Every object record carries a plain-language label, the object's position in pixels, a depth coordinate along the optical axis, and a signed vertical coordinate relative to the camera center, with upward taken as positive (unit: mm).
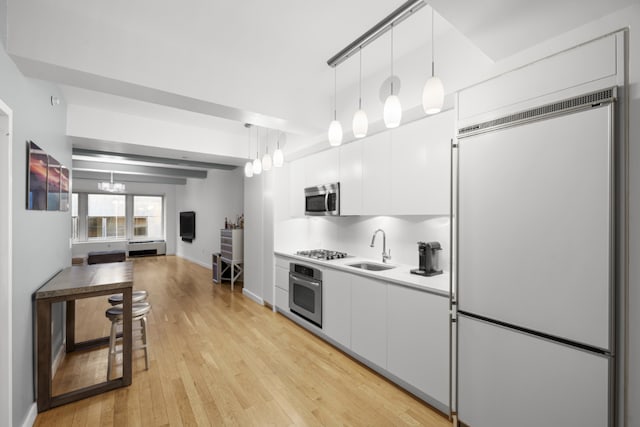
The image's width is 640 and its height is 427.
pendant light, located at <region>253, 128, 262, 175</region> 3348 +561
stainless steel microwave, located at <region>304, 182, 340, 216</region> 3430 +184
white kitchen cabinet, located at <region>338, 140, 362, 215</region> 3152 +411
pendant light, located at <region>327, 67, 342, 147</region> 1996 +566
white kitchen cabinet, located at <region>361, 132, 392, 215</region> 2812 +411
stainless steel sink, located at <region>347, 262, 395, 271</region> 3186 -587
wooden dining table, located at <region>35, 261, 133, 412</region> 2111 -723
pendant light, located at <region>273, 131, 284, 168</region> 2876 +569
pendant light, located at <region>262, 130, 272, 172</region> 3127 +562
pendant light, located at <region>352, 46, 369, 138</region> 1823 +584
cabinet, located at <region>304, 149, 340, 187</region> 3521 +607
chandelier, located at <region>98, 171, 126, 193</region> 7922 +748
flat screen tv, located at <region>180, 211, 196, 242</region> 9234 -405
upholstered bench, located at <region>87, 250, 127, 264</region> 7852 -1204
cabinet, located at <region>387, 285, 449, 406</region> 2051 -967
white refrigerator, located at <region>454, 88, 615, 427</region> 1322 -275
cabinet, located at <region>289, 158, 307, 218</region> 4176 +411
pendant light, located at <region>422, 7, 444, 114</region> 1478 +626
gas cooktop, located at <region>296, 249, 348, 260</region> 3636 -533
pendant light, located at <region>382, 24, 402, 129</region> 1628 +595
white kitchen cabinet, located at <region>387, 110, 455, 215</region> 2323 +426
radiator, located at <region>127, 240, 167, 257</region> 9984 -1226
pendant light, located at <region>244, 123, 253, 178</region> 3619 +565
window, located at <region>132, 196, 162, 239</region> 10516 -139
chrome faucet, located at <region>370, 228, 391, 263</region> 3270 -389
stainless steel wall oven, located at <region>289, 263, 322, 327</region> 3377 -979
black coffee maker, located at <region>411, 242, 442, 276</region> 2531 -399
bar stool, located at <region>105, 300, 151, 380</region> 2578 -987
